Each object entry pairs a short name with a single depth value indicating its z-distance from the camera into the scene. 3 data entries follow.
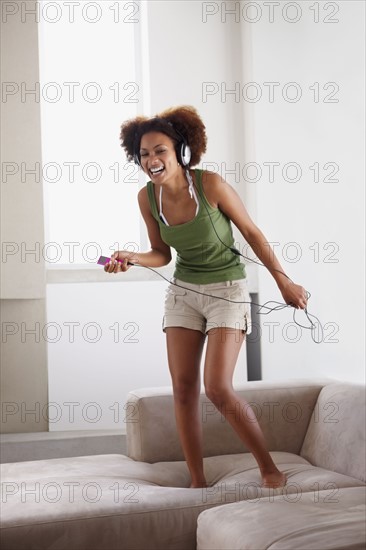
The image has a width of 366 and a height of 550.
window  4.86
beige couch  2.14
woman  3.04
